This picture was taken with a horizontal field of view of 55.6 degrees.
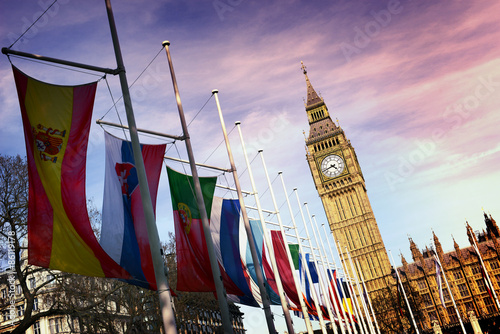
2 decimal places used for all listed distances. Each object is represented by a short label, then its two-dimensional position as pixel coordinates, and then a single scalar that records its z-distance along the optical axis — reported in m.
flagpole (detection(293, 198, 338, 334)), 34.78
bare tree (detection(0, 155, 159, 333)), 23.36
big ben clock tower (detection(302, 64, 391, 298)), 106.44
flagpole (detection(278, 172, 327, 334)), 31.34
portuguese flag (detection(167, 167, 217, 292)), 16.02
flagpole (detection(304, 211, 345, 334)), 41.64
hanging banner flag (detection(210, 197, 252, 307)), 19.78
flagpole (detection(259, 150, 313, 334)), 25.62
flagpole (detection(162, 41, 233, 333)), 14.82
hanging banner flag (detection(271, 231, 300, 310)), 27.81
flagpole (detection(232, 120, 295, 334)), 20.89
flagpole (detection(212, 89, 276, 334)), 19.55
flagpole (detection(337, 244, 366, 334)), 55.48
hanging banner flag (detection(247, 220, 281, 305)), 25.08
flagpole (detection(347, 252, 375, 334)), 53.44
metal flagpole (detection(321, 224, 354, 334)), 44.53
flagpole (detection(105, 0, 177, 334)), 10.00
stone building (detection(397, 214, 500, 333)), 104.44
